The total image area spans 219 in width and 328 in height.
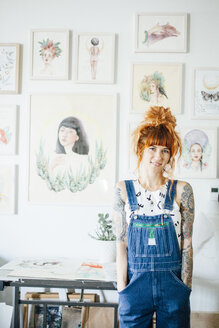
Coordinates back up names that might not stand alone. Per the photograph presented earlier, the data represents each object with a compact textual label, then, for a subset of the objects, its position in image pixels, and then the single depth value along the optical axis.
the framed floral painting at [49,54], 2.19
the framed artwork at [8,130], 2.21
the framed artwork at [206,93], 2.16
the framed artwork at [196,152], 2.15
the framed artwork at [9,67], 2.21
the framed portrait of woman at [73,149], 2.18
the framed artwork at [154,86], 2.17
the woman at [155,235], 1.38
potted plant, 1.98
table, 1.71
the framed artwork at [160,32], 2.16
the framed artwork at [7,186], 2.22
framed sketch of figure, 2.17
